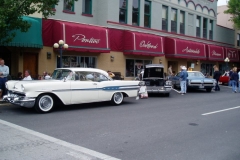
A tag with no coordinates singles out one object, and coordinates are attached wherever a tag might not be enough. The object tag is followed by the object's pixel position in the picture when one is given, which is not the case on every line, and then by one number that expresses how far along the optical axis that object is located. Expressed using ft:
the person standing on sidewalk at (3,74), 38.83
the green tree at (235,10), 98.80
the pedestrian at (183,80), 54.39
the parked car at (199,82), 59.11
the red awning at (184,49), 76.61
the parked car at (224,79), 82.45
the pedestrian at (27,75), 38.81
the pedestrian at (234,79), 58.70
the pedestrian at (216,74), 66.37
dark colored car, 49.39
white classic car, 30.27
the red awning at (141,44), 65.92
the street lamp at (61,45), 46.75
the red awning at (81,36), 52.44
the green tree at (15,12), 36.32
